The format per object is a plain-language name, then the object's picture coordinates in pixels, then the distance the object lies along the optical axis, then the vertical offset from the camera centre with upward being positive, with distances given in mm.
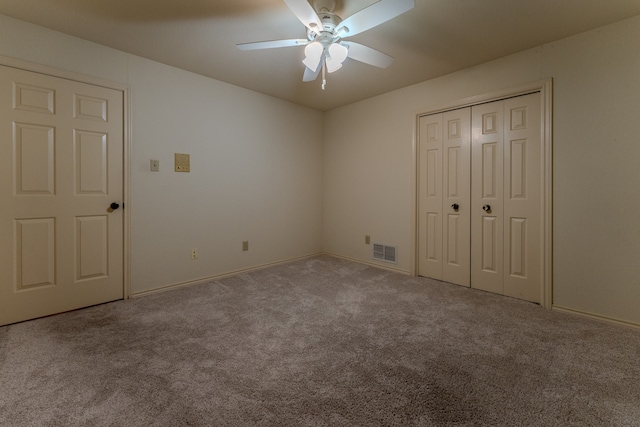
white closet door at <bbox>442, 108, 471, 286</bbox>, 3107 +160
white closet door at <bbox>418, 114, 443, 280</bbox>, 3334 +158
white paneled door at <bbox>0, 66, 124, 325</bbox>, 2213 +129
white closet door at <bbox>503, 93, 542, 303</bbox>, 2639 +124
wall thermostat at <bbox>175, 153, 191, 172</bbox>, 3074 +522
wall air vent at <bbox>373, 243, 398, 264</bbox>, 3740 -581
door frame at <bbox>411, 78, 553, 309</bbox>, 2508 +228
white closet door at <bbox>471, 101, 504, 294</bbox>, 2879 +128
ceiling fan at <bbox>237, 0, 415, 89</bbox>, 1647 +1194
